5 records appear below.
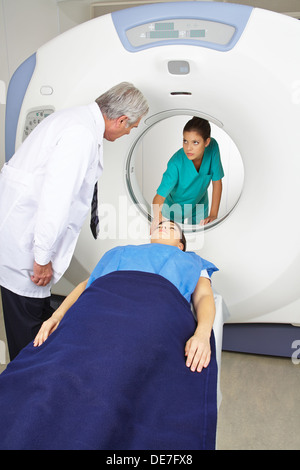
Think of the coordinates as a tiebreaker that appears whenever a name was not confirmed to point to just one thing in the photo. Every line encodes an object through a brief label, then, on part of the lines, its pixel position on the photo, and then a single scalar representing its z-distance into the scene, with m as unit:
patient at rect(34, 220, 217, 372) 1.21
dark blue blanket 0.78
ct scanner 1.34
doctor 1.20
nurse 1.85
